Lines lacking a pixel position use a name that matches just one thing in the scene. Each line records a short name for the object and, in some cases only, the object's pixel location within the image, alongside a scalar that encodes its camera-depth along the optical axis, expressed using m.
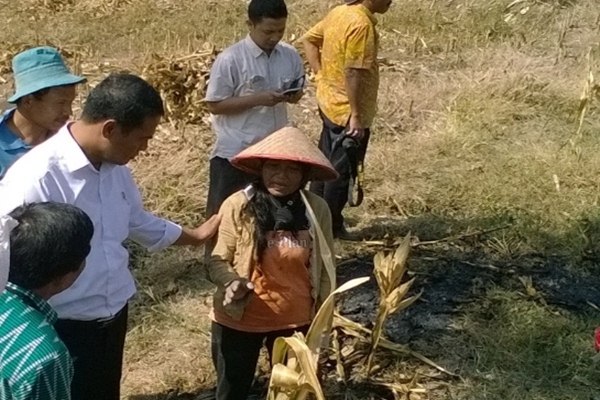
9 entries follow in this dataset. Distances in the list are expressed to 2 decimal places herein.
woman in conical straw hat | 3.02
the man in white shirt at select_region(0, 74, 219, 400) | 2.55
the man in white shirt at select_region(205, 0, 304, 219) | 3.95
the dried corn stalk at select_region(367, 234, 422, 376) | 3.46
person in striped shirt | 1.93
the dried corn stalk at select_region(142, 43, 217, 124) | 6.80
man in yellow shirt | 4.41
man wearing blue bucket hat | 3.07
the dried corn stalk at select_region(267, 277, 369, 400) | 2.57
